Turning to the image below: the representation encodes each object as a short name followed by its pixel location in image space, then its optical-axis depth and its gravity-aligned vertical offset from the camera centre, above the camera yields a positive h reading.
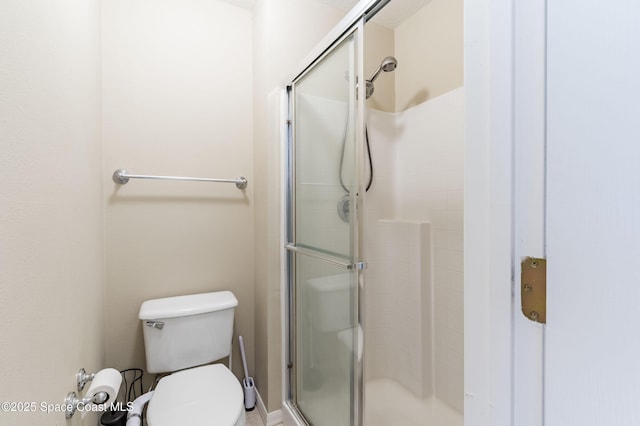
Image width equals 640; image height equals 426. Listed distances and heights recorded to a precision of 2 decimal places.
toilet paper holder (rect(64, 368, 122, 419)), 0.77 -0.53
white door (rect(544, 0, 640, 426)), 0.35 -0.01
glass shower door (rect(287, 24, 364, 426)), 1.09 -0.14
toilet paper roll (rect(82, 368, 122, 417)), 0.85 -0.53
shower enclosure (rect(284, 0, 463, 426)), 1.11 -0.20
